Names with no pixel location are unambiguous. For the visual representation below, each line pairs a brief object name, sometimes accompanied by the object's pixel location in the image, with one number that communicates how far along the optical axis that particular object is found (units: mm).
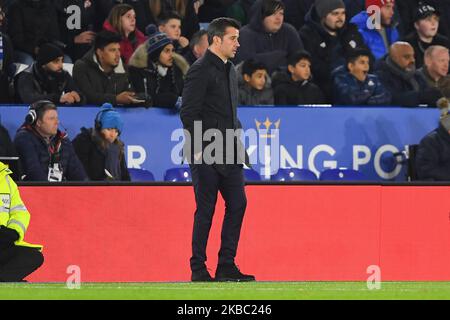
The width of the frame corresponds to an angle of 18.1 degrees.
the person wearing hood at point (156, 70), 15641
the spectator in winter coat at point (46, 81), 15164
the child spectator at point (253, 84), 15914
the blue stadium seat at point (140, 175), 15188
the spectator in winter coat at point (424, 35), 17656
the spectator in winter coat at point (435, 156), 15280
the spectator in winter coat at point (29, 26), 15930
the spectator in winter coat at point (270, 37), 16562
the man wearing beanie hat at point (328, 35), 17047
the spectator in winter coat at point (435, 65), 17047
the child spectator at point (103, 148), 14742
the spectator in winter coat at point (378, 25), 17531
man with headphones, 14211
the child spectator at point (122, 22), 16312
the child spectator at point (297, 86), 16219
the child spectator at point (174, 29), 16500
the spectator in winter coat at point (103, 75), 15383
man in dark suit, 11453
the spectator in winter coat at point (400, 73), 16922
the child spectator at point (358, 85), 16375
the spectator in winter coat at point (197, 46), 16359
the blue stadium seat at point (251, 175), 15055
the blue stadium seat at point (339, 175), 15573
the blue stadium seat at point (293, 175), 15281
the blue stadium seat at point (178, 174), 15180
